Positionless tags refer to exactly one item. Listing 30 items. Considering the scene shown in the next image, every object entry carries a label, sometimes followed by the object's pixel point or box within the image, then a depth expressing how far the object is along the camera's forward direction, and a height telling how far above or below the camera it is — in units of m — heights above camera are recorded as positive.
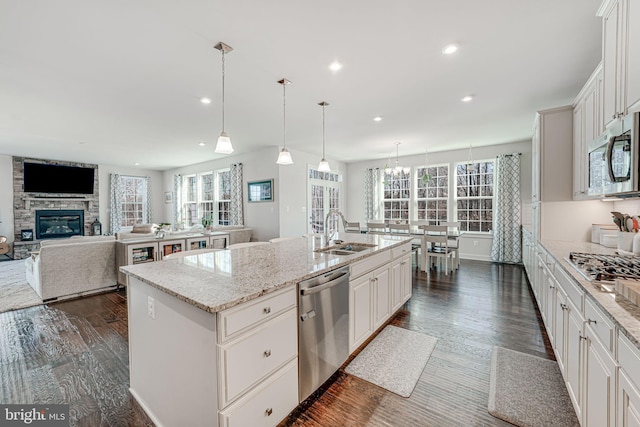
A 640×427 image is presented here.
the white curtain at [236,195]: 6.62 +0.41
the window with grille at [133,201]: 8.82 +0.36
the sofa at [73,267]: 3.62 -0.83
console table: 4.09 -0.61
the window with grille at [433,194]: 6.77 +0.44
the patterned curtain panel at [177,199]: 8.84 +0.39
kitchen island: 1.21 -0.66
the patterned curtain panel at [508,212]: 5.73 -0.04
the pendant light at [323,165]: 3.61 +0.64
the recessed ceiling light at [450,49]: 2.29 +1.44
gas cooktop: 1.40 -0.34
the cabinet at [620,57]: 1.47 +0.94
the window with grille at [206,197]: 7.55 +0.43
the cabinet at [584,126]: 2.13 +0.76
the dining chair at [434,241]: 4.81 -0.59
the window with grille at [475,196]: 6.30 +0.36
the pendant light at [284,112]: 2.95 +1.44
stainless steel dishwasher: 1.64 -0.80
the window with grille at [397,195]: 7.29 +0.42
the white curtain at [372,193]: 7.66 +0.51
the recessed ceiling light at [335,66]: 2.58 +1.45
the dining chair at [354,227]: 6.28 -0.41
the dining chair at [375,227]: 5.46 -0.36
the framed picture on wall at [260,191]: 6.02 +0.48
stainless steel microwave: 1.42 +0.31
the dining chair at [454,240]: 5.05 -0.61
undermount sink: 2.59 -0.39
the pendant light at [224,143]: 2.31 +0.66
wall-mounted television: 7.05 +0.93
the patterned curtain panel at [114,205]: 8.34 +0.20
